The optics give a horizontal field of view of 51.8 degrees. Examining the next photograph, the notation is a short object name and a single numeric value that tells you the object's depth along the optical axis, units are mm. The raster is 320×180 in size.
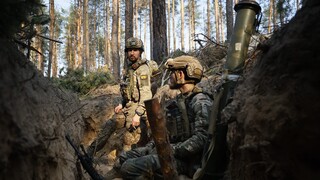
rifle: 3406
